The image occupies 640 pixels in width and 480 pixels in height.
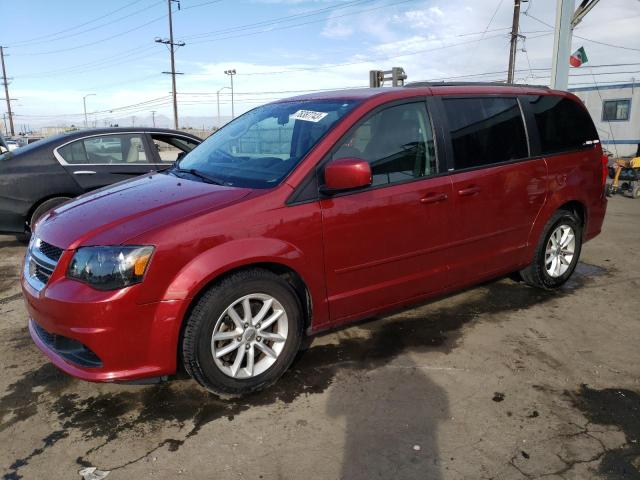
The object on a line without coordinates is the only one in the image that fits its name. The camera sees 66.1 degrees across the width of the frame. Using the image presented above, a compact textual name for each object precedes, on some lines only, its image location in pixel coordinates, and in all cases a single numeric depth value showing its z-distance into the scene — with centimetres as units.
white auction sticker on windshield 340
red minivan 260
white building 2352
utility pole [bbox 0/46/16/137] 6481
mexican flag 1518
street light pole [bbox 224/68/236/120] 6253
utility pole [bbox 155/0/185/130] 4169
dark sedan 598
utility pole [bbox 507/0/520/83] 2880
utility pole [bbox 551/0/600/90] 970
